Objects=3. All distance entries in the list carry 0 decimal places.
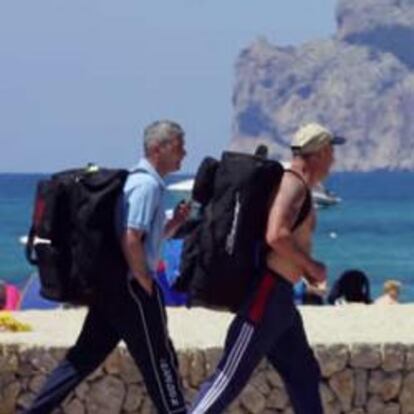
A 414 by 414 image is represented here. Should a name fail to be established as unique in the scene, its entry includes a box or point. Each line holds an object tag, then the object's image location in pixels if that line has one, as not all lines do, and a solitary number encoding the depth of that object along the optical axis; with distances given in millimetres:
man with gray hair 15781
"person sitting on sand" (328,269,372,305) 28359
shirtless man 15539
